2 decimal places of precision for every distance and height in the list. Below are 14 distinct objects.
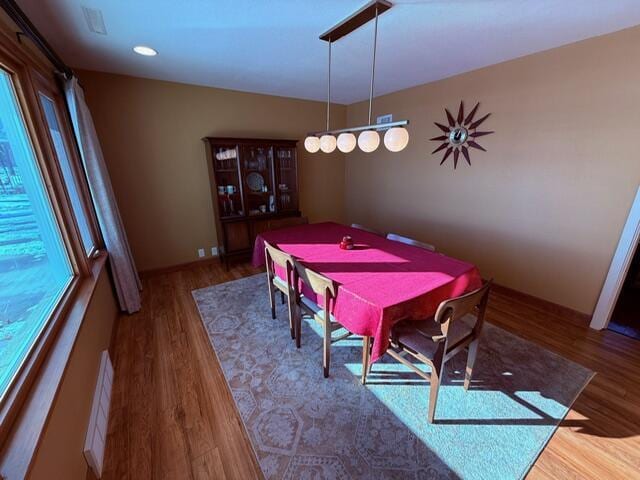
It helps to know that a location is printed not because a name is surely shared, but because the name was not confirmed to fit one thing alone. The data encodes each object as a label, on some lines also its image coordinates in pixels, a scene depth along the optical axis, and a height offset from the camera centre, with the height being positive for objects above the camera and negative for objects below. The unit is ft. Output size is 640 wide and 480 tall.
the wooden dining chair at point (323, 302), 5.22 -3.11
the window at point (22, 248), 3.65 -1.40
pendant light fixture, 5.49 +0.71
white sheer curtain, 7.23 -1.07
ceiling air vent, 5.47 +3.07
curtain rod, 4.67 +2.62
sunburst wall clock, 9.48 +1.04
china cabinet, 11.41 -1.00
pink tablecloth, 4.68 -2.32
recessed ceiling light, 7.23 +3.11
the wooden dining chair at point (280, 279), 6.35 -3.00
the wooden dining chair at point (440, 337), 4.37 -3.22
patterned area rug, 4.40 -4.79
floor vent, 4.14 -4.40
